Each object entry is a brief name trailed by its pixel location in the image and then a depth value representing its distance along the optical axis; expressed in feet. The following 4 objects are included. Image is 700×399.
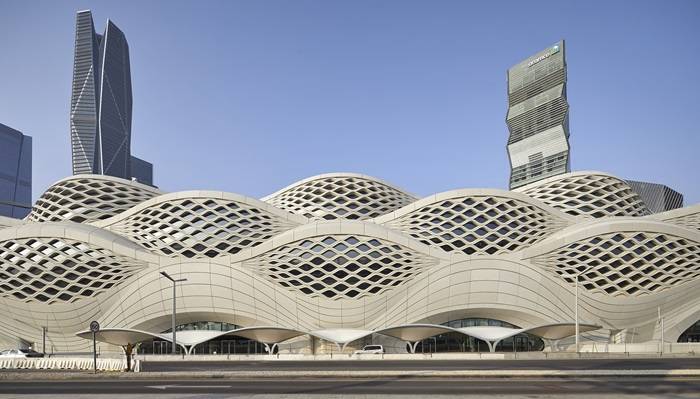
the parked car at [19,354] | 130.51
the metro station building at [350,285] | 180.45
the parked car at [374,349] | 140.97
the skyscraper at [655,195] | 616.80
